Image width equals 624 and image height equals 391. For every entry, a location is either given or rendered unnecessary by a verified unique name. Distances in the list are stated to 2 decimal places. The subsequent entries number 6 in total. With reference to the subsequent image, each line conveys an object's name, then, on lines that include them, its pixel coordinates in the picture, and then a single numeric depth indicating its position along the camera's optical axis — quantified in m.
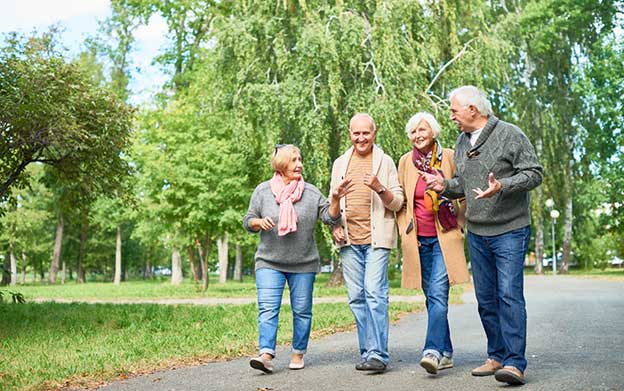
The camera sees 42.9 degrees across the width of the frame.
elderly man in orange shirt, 6.54
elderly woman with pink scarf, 6.79
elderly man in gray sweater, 5.83
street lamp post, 35.91
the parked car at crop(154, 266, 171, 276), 114.78
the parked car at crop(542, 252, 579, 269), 73.85
